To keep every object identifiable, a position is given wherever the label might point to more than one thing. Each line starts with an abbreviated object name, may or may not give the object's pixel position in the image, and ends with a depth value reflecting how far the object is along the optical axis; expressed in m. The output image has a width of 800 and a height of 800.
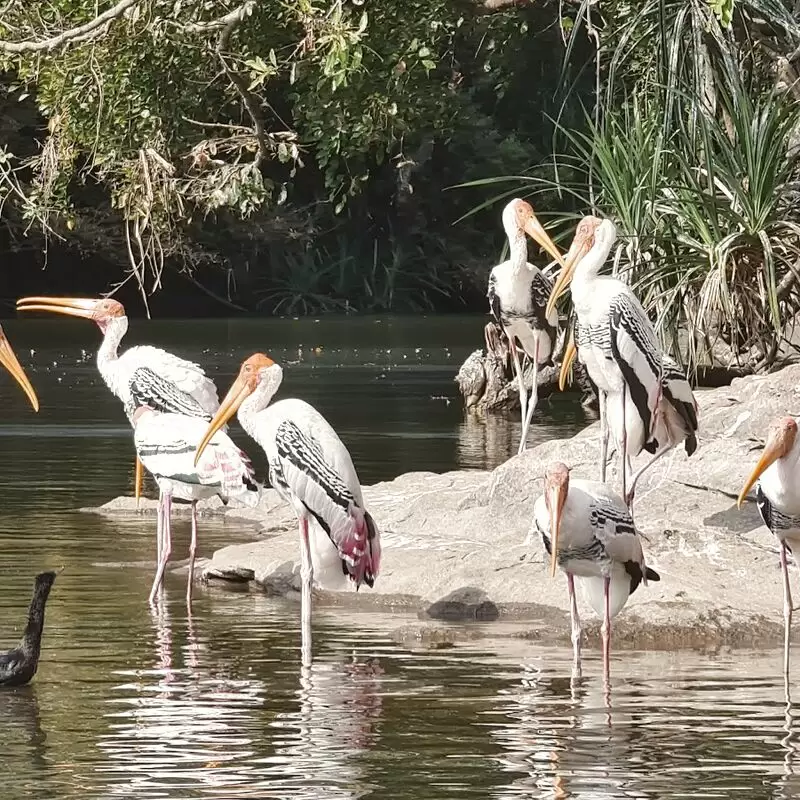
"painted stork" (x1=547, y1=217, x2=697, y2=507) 21.61
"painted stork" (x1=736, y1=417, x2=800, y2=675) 17.47
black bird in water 16.20
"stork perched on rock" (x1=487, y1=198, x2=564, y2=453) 29.47
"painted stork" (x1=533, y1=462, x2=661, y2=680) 17.25
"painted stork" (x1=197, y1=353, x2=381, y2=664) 18.61
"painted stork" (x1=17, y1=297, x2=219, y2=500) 23.52
